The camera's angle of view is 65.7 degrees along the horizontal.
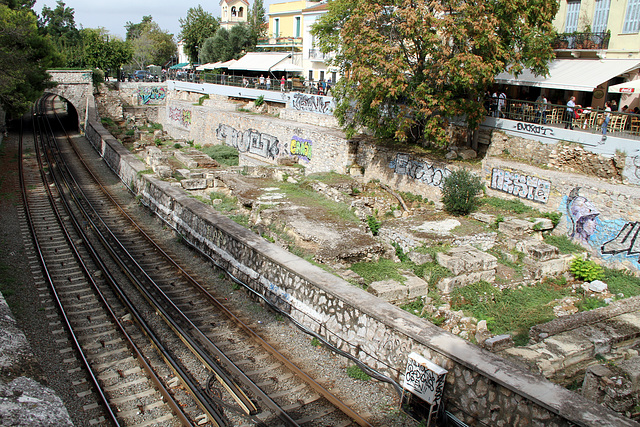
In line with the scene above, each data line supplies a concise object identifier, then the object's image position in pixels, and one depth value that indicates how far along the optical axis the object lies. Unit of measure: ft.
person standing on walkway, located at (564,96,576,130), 57.03
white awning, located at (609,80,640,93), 54.80
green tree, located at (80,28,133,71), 179.22
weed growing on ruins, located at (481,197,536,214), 54.85
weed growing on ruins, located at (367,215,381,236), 52.87
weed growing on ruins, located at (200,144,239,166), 95.66
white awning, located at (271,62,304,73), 119.24
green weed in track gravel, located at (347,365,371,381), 26.62
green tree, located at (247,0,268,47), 171.83
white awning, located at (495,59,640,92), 59.62
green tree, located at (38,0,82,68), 267.80
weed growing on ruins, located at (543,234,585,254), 49.01
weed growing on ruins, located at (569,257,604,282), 44.37
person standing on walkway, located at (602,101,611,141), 52.48
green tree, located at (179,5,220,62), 188.44
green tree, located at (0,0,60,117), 72.95
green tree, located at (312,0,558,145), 55.26
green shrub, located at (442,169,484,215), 55.98
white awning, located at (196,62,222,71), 136.68
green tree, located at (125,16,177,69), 236.63
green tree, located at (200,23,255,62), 166.30
